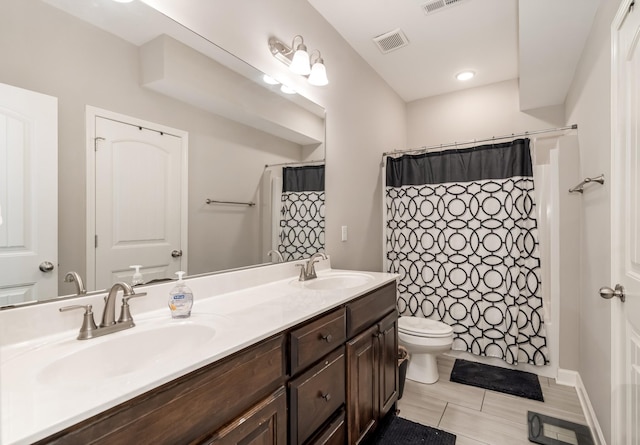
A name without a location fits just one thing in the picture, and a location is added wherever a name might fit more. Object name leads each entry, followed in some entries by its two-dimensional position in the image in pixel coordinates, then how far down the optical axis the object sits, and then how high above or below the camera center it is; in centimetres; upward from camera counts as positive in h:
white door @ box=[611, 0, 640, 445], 110 -2
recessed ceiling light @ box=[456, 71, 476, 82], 294 +137
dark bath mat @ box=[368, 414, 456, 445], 173 -118
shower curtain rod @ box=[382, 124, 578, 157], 225 +64
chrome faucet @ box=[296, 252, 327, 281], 186 -28
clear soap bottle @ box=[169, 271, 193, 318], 108 -26
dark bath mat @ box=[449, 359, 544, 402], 222 -117
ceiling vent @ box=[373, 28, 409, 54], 237 +138
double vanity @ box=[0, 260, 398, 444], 60 -36
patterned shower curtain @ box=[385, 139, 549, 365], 241 -19
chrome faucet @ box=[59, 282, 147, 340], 92 -28
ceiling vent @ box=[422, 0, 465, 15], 204 +140
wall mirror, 94 +40
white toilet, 225 -86
